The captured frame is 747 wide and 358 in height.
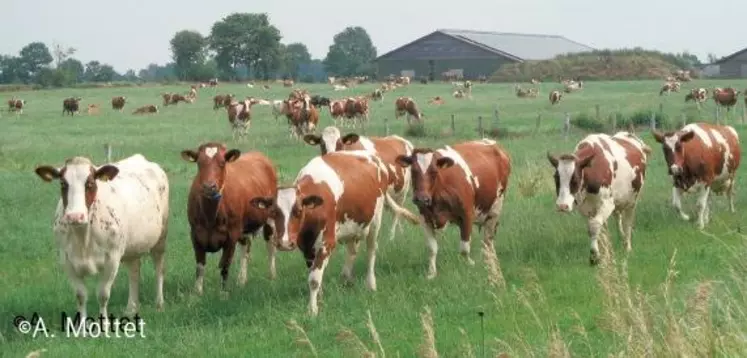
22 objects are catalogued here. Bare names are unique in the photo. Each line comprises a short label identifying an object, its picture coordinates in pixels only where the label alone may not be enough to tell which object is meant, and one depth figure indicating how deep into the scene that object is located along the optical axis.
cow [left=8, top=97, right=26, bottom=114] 58.41
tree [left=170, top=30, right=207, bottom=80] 143.12
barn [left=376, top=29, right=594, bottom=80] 129.88
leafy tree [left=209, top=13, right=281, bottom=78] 133.12
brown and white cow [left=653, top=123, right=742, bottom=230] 14.98
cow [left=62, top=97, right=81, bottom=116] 56.78
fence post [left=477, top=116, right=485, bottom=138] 32.91
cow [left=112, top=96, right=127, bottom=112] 60.84
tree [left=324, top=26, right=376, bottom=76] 165.24
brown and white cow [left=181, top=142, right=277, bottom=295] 12.02
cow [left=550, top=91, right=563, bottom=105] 55.78
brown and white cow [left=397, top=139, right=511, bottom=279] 12.50
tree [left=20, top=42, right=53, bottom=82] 156.38
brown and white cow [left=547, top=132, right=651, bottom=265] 12.59
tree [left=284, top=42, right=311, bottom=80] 142.51
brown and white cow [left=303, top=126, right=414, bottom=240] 14.91
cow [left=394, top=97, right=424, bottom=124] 44.00
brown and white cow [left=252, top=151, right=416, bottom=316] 10.49
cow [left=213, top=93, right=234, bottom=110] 59.33
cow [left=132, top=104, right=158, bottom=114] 56.34
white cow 9.97
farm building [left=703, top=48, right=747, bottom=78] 112.69
